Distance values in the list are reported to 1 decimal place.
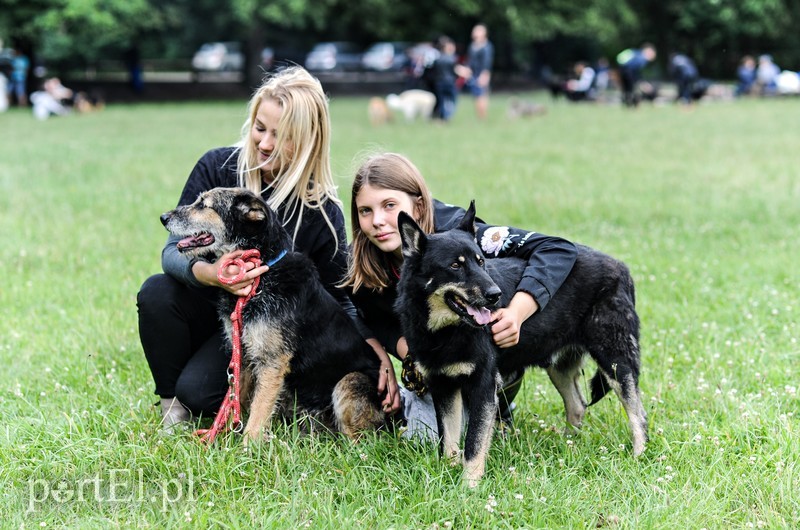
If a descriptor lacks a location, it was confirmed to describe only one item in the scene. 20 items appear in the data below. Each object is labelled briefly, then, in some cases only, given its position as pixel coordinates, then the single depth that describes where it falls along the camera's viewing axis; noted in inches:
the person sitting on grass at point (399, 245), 160.9
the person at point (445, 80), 977.5
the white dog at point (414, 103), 1035.9
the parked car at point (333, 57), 1870.1
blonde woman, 176.2
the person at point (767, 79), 1617.4
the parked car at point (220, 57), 2020.2
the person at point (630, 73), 1270.5
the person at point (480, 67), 1027.3
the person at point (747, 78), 1646.2
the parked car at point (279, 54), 1685.7
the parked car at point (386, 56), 1905.1
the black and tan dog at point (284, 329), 168.6
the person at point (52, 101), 1183.3
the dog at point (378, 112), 981.2
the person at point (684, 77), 1289.4
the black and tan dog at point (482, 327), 145.2
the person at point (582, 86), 1469.0
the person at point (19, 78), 1378.0
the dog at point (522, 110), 1093.8
